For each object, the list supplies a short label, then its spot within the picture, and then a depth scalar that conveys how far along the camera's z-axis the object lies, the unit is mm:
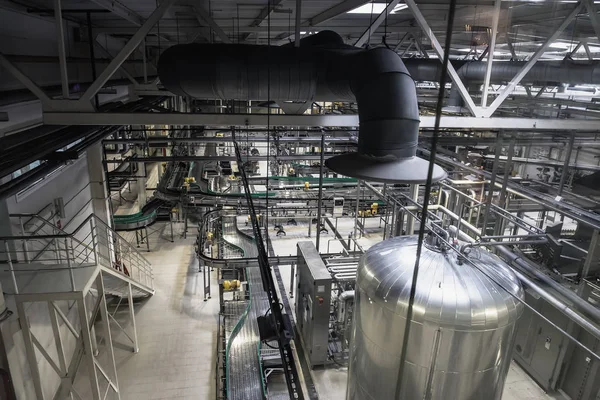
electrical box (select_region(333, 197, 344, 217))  10758
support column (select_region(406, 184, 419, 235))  8438
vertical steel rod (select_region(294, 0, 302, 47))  3516
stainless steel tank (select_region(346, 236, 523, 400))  3717
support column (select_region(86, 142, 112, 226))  8406
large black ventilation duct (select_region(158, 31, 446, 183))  2762
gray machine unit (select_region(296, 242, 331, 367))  6590
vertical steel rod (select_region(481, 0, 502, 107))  3781
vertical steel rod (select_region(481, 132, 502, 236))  6193
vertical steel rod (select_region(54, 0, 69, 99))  3205
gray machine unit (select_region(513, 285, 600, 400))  5922
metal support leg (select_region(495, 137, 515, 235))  6325
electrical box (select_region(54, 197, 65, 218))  6821
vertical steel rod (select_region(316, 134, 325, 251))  7270
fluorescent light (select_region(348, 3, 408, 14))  4860
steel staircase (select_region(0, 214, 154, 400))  4773
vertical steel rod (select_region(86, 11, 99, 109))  4362
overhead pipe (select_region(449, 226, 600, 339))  3683
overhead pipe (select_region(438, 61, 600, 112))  5469
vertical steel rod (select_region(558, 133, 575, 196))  6479
